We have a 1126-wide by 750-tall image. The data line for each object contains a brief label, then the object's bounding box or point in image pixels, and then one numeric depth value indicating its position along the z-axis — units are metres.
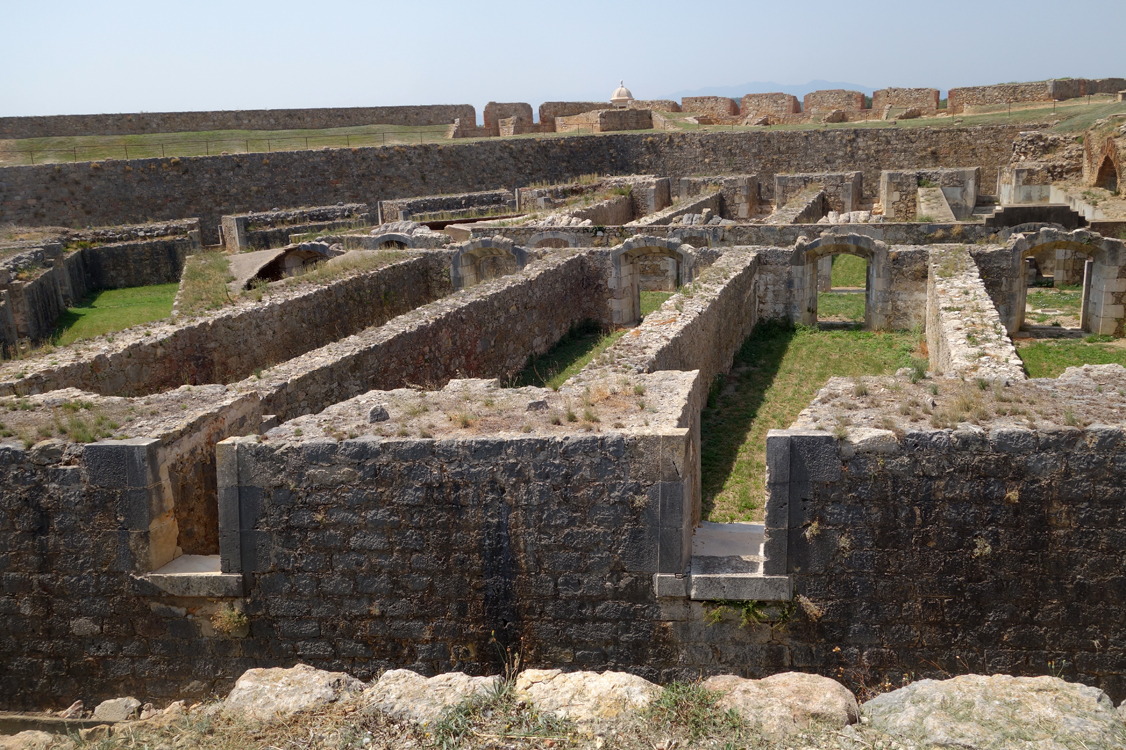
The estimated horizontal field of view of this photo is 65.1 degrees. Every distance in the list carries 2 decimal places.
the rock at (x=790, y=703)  4.03
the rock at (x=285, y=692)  4.37
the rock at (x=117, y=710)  6.18
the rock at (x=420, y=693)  4.19
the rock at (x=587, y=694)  4.18
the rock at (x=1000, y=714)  3.71
